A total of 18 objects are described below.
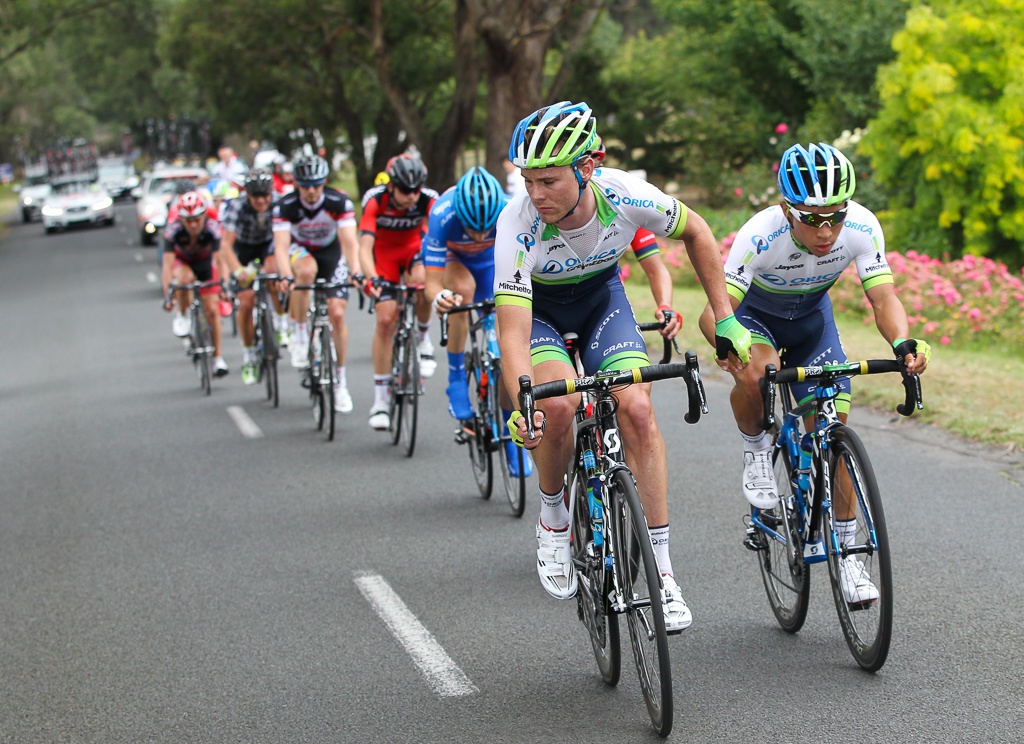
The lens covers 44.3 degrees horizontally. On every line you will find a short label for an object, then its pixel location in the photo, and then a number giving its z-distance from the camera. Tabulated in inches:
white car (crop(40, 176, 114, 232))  1825.8
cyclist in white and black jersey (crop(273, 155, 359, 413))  425.1
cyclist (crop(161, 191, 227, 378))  529.0
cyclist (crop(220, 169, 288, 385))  493.7
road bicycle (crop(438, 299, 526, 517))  312.2
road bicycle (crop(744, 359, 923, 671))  190.1
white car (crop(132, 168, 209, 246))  1330.0
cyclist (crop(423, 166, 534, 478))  304.2
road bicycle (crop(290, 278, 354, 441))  419.5
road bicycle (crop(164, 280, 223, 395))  542.6
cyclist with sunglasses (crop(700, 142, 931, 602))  200.1
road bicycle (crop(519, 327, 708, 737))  174.9
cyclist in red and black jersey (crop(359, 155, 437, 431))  376.5
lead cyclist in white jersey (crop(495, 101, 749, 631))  189.9
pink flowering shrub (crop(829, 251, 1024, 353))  511.2
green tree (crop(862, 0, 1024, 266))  629.0
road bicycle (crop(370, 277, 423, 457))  375.9
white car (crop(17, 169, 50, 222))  2203.5
